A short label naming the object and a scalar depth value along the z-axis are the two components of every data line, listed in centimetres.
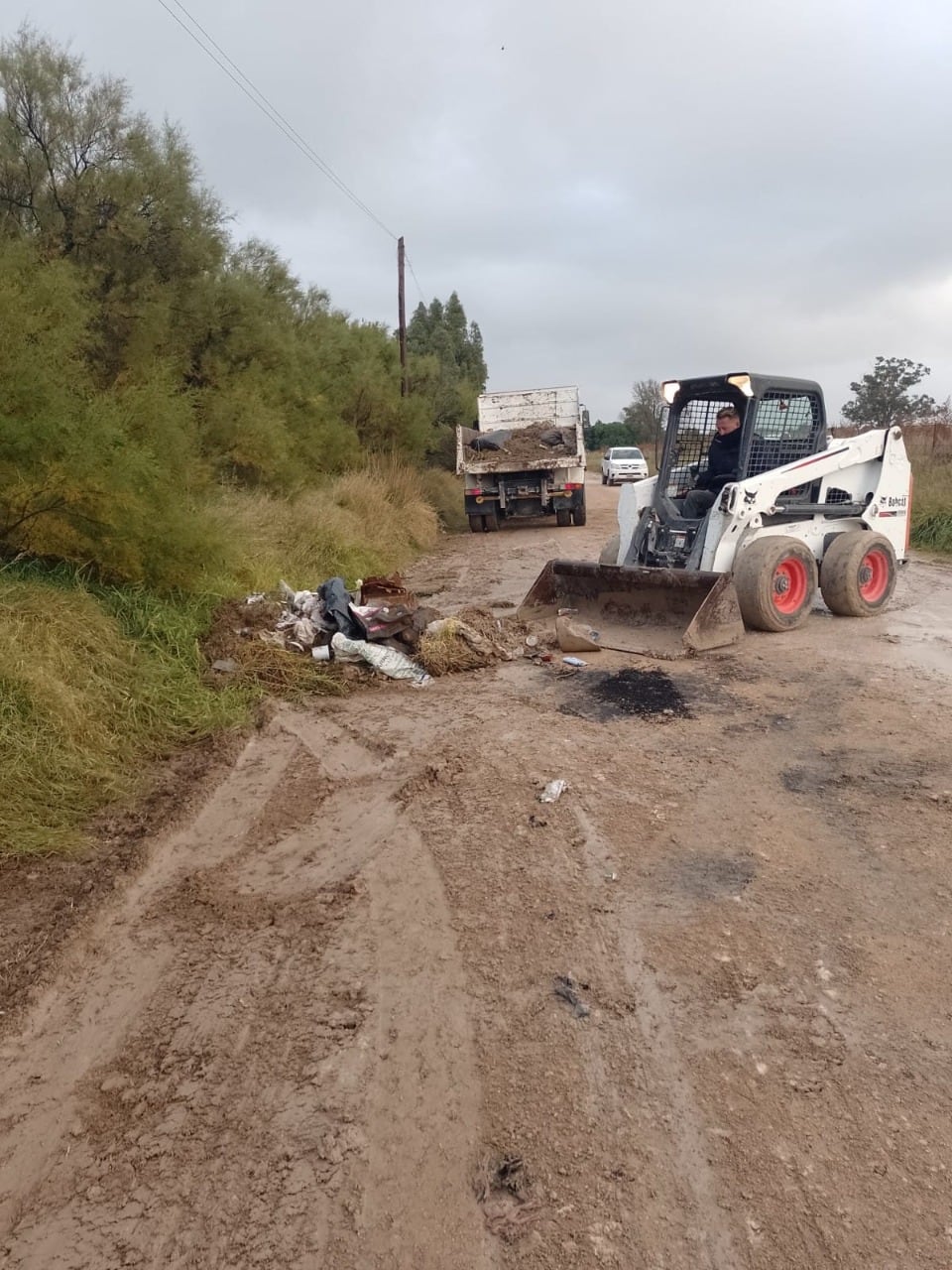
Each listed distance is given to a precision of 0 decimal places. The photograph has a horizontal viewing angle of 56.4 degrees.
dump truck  1852
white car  3306
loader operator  886
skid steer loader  811
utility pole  2542
